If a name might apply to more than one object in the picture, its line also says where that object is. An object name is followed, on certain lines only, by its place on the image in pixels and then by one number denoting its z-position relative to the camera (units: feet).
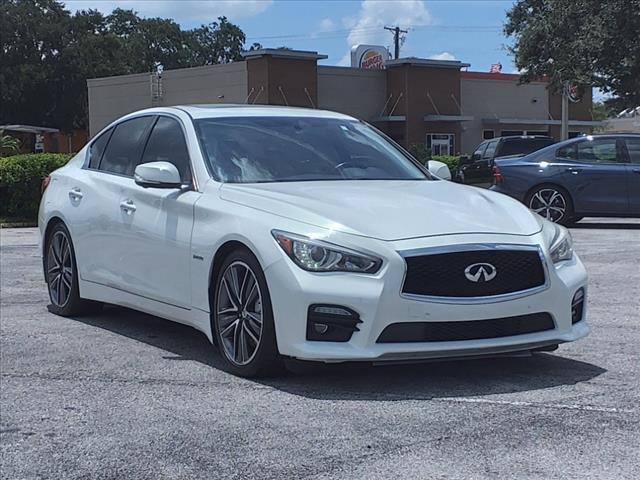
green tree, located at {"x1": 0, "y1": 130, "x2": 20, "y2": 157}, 85.92
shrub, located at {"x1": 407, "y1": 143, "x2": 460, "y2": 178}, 95.70
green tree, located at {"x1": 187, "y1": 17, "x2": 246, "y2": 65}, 282.36
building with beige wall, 135.13
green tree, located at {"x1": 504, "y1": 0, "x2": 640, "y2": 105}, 95.66
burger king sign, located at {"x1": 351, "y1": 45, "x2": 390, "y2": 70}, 158.51
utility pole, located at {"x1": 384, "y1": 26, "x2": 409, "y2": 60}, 242.37
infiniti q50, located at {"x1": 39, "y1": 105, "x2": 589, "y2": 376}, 16.37
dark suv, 76.28
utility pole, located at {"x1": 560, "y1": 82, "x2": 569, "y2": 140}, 133.35
